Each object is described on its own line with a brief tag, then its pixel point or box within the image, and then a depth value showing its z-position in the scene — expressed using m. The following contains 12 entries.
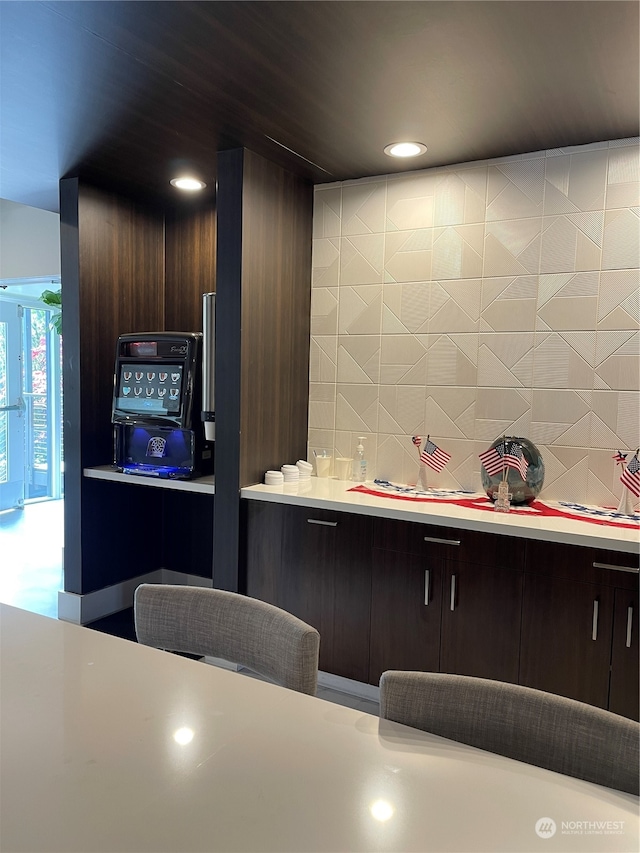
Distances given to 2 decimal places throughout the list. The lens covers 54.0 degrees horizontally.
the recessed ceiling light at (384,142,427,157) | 2.68
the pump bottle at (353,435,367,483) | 3.13
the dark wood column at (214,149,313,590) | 2.80
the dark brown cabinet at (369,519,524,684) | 2.34
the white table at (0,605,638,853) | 0.76
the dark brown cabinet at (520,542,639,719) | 2.13
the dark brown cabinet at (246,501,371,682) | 2.65
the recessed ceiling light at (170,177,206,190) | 3.30
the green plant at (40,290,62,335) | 4.60
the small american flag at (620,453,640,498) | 2.43
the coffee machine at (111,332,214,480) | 3.08
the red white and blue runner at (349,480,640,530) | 2.41
